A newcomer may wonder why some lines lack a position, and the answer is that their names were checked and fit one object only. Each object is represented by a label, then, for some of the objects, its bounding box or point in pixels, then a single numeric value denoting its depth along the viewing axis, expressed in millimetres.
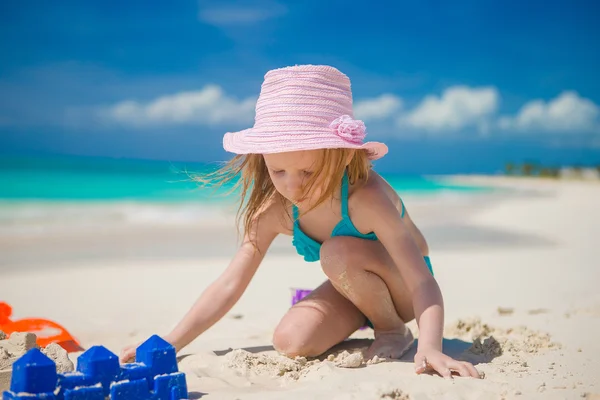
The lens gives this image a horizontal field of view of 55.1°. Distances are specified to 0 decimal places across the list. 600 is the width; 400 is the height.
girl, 2295
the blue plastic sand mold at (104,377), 1556
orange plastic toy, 2766
